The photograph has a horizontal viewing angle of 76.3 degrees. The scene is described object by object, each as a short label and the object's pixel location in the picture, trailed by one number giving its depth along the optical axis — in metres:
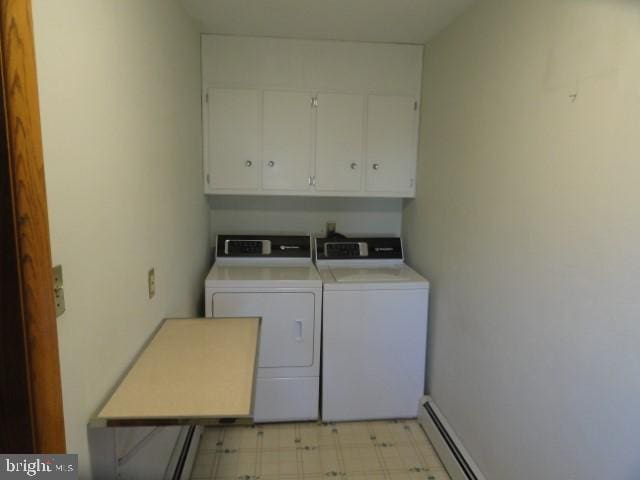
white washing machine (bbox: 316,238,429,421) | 2.42
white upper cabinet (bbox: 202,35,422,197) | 2.59
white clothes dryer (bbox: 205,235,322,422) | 2.33
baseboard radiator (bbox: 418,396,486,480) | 2.00
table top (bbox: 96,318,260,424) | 1.09
